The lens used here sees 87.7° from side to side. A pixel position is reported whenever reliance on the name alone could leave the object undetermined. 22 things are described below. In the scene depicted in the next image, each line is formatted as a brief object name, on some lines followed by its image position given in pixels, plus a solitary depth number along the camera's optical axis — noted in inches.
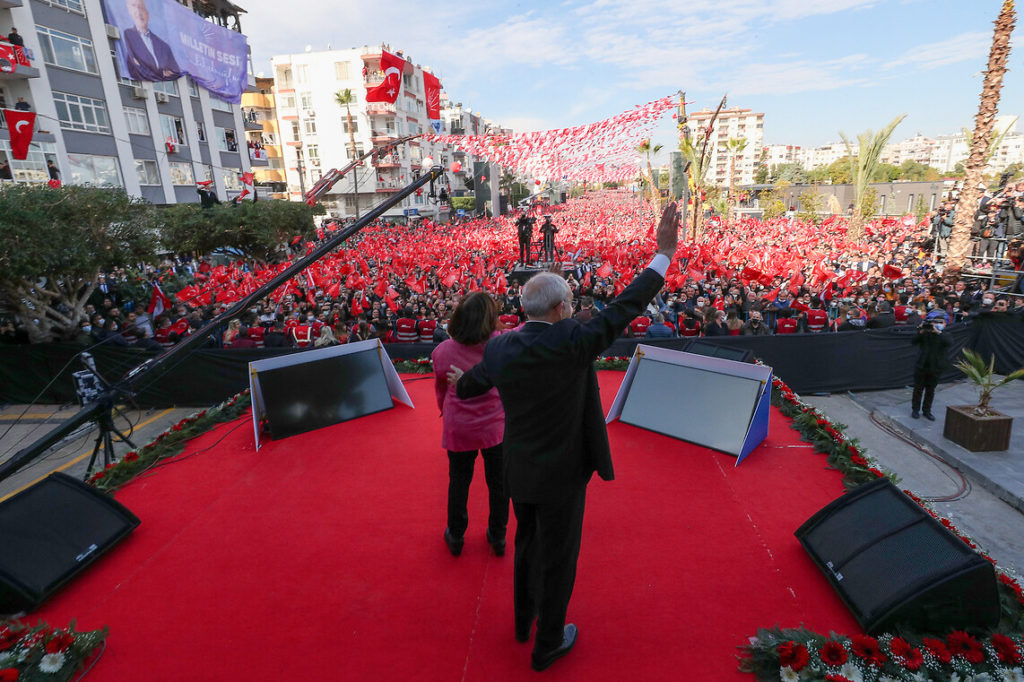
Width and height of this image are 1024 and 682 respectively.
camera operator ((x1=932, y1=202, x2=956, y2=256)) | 787.4
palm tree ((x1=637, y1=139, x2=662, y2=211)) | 1478.6
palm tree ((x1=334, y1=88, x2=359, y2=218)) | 1820.9
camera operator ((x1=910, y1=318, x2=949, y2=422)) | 318.3
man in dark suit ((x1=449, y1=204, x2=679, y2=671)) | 89.0
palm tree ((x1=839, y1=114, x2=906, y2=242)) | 997.2
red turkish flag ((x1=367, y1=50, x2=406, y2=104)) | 1215.6
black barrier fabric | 371.2
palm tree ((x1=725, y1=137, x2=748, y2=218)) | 1489.9
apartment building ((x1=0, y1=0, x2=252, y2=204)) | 847.1
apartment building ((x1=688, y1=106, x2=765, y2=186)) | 5336.6
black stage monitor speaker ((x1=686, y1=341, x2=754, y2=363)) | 242.4
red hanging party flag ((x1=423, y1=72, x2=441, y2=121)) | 1786.7
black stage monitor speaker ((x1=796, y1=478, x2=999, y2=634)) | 109.7
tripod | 178.5
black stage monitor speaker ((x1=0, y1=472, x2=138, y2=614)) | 131.3
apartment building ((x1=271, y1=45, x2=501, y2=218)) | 2018.9
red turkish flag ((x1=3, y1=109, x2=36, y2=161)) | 484.4
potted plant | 282.5
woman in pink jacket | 134.4
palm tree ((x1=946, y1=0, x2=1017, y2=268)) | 606.9
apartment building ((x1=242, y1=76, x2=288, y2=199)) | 2034.9
